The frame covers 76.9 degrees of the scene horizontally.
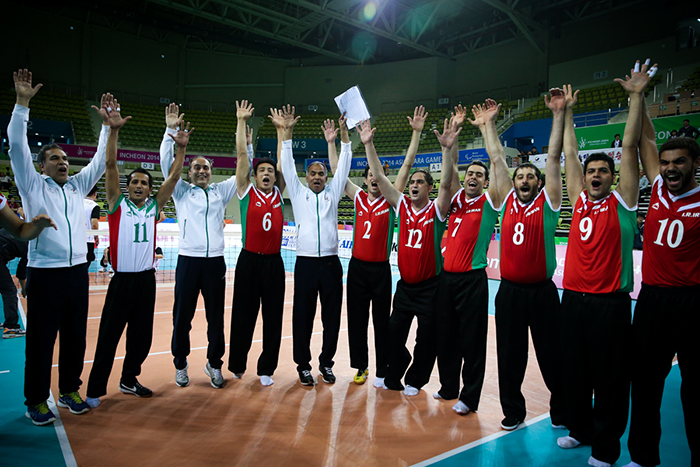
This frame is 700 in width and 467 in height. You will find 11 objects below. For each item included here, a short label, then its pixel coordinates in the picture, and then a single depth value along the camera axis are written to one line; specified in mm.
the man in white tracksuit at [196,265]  4883
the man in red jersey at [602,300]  3379
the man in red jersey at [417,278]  4742
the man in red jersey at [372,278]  5000
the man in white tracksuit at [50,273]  3910
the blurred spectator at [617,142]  17041
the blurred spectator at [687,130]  14773
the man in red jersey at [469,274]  4309
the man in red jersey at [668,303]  3090
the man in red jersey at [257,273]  4934
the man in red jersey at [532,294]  3951
